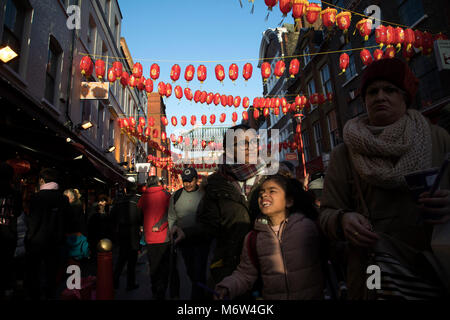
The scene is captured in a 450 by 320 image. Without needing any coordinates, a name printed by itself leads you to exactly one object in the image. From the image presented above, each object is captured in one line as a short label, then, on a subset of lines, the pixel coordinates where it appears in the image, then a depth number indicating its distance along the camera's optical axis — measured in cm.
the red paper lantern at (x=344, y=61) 953
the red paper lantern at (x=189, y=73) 985
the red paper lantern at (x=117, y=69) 959
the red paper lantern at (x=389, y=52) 798
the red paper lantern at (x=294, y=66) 1019
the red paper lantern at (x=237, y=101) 1275
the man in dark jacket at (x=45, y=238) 354
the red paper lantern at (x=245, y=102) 1316
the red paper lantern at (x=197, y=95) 1138
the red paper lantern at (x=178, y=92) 1116
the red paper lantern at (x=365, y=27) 748
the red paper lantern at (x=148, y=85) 1016
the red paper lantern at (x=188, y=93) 1123
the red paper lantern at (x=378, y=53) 874
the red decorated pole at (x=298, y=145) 1583
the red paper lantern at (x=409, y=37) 749
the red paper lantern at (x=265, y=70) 987
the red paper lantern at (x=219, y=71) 1011
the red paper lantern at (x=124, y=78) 974
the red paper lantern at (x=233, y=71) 1009
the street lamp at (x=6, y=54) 561
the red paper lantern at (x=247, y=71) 1018
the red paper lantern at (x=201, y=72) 1004
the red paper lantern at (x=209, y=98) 1167
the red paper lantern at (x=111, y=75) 1000
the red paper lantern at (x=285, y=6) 649
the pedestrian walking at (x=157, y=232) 400
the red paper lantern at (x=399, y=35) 750
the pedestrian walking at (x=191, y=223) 332
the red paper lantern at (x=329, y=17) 752
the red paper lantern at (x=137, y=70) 936
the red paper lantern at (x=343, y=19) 754
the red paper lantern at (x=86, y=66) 928
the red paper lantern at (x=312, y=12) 703
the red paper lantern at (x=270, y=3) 648
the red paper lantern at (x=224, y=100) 1216
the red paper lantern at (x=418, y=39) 765
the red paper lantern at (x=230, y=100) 1241
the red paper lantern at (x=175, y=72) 977
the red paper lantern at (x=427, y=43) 772
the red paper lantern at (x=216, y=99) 1191
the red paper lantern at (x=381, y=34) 752
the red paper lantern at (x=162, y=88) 1084
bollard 307
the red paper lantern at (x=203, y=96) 1151
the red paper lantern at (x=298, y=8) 663
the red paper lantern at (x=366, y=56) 884
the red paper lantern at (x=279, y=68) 986
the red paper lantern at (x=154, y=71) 956
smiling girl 179
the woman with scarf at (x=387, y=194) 105
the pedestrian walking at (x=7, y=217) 293
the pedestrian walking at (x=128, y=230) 463
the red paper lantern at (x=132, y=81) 985
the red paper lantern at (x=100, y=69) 999
